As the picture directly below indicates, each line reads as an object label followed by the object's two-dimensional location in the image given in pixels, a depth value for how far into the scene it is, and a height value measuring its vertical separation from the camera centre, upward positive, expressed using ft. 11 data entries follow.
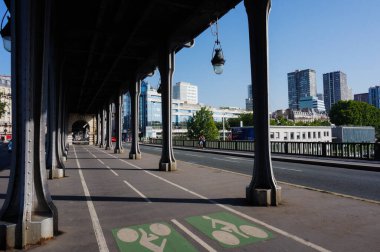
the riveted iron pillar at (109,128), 143.93 +2.56
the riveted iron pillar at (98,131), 210.65 +1.26
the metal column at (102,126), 174.70 +4.35
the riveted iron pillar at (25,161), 17.22 -1.70
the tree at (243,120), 442.91 +17.74
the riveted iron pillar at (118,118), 111.65 +5.91
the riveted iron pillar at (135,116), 82.07 +4.94
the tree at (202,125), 259.39 +6.19
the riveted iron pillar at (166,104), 54.24 +5.44
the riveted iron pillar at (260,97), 27.22 +3.24
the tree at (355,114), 399.65 +22.00
